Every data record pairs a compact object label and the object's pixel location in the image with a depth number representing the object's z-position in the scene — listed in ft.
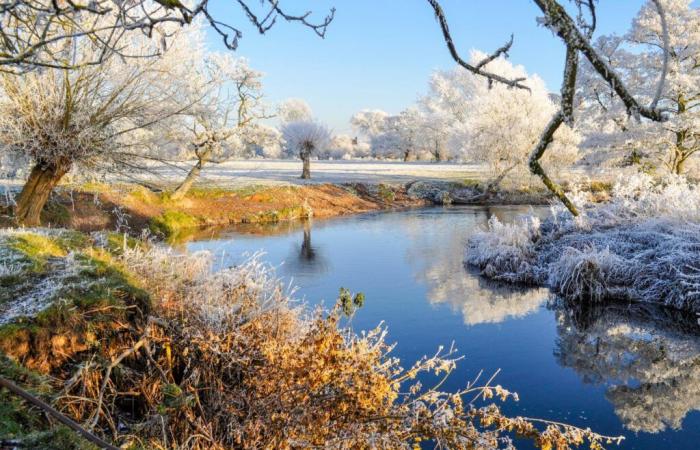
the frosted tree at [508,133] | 89.92
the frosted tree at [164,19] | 6.56
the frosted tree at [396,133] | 204.13
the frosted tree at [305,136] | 110.52
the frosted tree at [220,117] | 67.92
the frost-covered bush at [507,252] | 42.19
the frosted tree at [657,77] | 56.80
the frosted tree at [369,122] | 259.39
